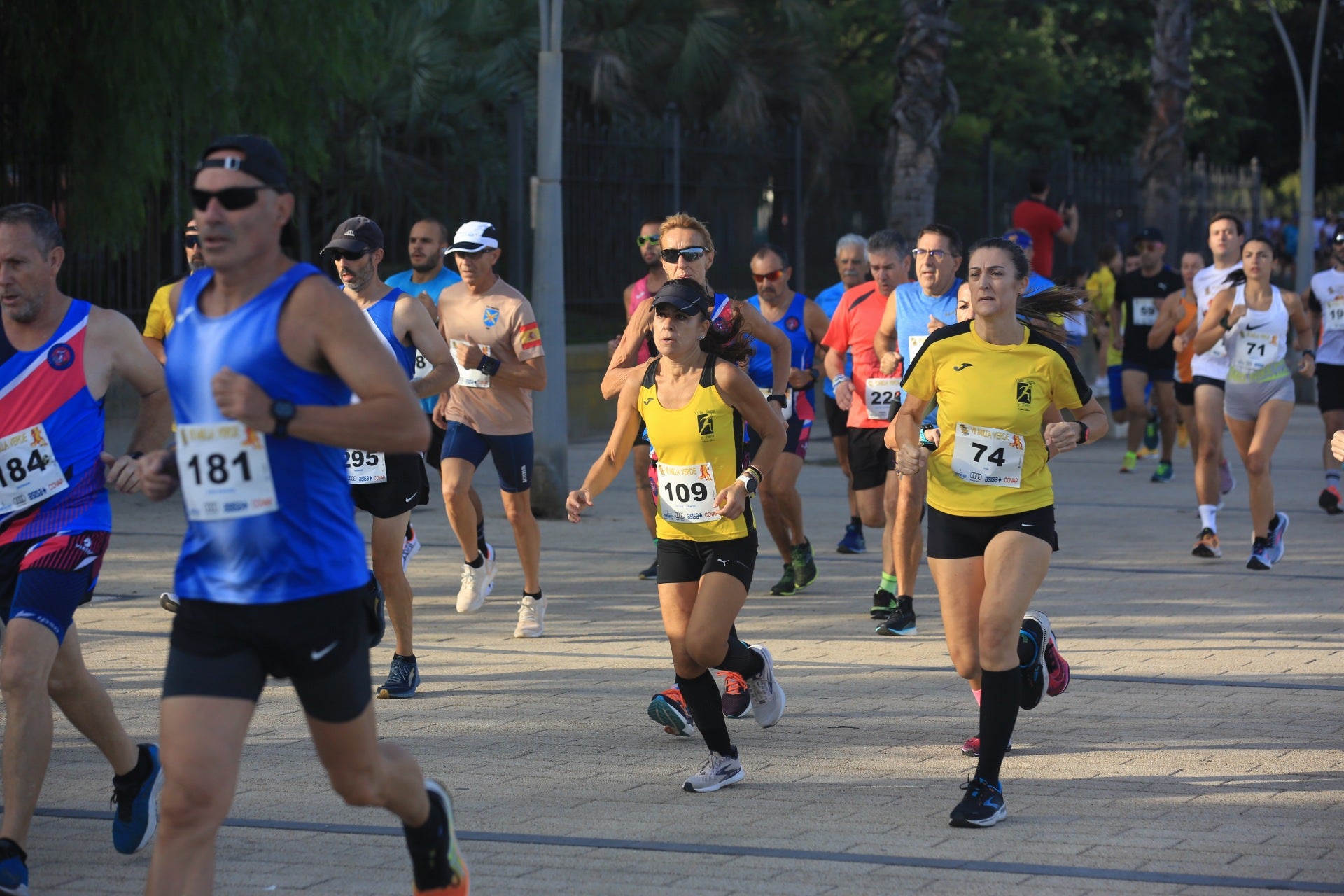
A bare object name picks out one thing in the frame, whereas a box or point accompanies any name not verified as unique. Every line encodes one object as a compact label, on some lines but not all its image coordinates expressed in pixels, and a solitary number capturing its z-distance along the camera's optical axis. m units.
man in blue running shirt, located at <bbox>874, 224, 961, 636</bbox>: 17.16
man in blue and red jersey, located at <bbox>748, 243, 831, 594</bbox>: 19.48
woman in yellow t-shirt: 11.31
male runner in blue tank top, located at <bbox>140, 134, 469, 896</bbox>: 7.47
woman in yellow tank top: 11.76
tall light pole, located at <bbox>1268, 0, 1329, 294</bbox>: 57.34
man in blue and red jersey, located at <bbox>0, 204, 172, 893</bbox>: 9.86
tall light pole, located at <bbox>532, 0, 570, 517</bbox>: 25.91
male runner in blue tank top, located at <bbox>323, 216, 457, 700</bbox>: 14.49
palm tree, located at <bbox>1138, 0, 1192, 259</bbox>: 53.13
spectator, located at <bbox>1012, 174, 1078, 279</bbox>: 32.37
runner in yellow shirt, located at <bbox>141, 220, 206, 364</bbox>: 19.36
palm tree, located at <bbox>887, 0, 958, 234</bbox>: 41.31
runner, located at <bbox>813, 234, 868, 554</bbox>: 22.83
